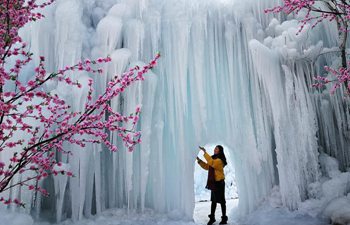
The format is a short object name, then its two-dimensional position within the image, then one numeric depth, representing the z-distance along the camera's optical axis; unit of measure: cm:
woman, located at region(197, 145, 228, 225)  489
